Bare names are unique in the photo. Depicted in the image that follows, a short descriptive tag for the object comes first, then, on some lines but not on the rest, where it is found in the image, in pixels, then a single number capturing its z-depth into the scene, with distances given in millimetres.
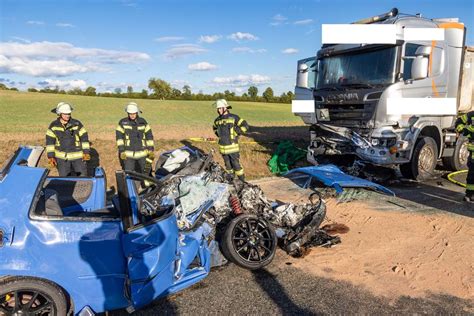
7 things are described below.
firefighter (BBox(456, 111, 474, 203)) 6883
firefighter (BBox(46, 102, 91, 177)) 6750
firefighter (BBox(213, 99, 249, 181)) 8039
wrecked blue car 2830
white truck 7758
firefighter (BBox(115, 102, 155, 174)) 7227
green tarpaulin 11102
